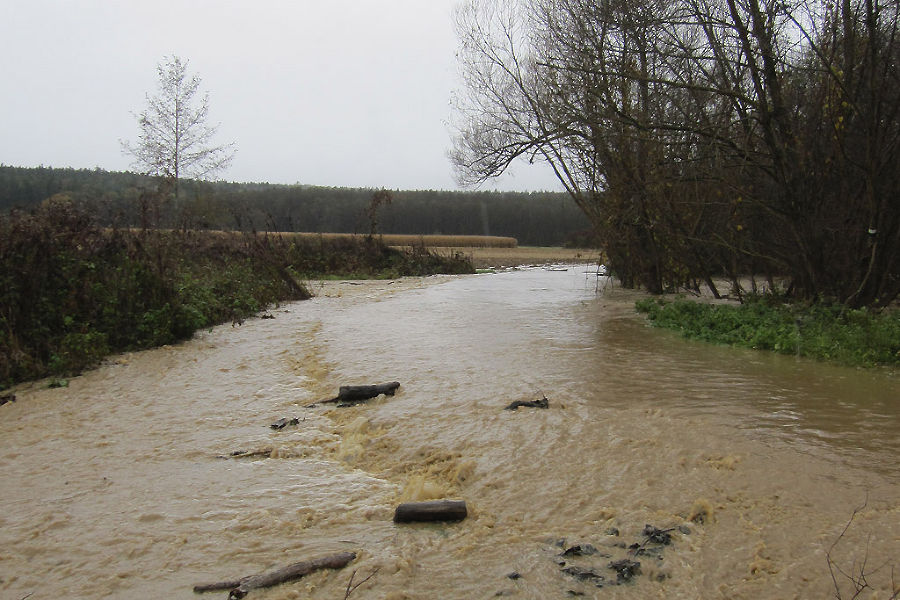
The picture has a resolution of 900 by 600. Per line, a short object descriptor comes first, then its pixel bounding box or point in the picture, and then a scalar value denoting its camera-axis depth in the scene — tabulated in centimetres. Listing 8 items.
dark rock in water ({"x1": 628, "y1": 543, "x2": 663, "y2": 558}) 314
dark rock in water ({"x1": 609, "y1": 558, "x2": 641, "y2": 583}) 293
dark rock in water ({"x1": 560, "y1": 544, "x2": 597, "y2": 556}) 317
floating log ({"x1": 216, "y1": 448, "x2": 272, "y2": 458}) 481
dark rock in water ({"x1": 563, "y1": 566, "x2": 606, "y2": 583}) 294
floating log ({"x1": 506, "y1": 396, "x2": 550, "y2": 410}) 575
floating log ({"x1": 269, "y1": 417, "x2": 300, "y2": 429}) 552
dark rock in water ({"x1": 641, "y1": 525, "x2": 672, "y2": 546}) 326
